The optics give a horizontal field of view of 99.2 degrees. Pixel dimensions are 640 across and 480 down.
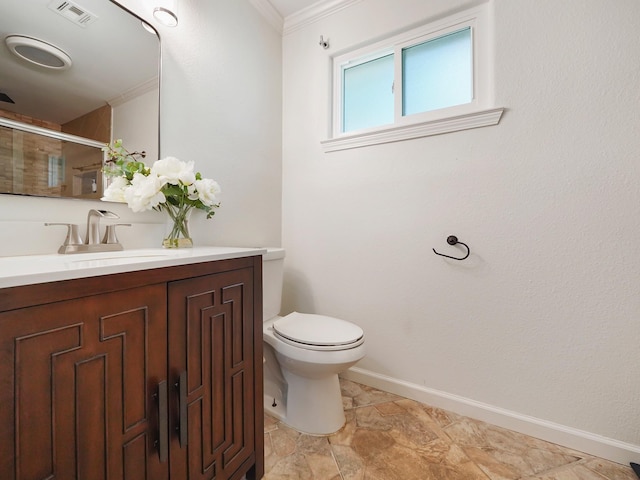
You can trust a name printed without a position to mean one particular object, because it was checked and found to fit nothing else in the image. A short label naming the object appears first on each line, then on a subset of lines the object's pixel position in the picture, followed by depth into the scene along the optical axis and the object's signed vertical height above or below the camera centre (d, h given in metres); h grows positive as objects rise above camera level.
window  1.43 +0.92
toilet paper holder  1.45 -0.02
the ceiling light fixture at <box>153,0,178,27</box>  1.22 +1.01
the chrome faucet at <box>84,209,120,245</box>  0.99 +0.04
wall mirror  0.88 +0.55
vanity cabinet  0.50 -0.33
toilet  1.22 -0.58
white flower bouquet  1.04 +0.20
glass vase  1.20 +0.04
